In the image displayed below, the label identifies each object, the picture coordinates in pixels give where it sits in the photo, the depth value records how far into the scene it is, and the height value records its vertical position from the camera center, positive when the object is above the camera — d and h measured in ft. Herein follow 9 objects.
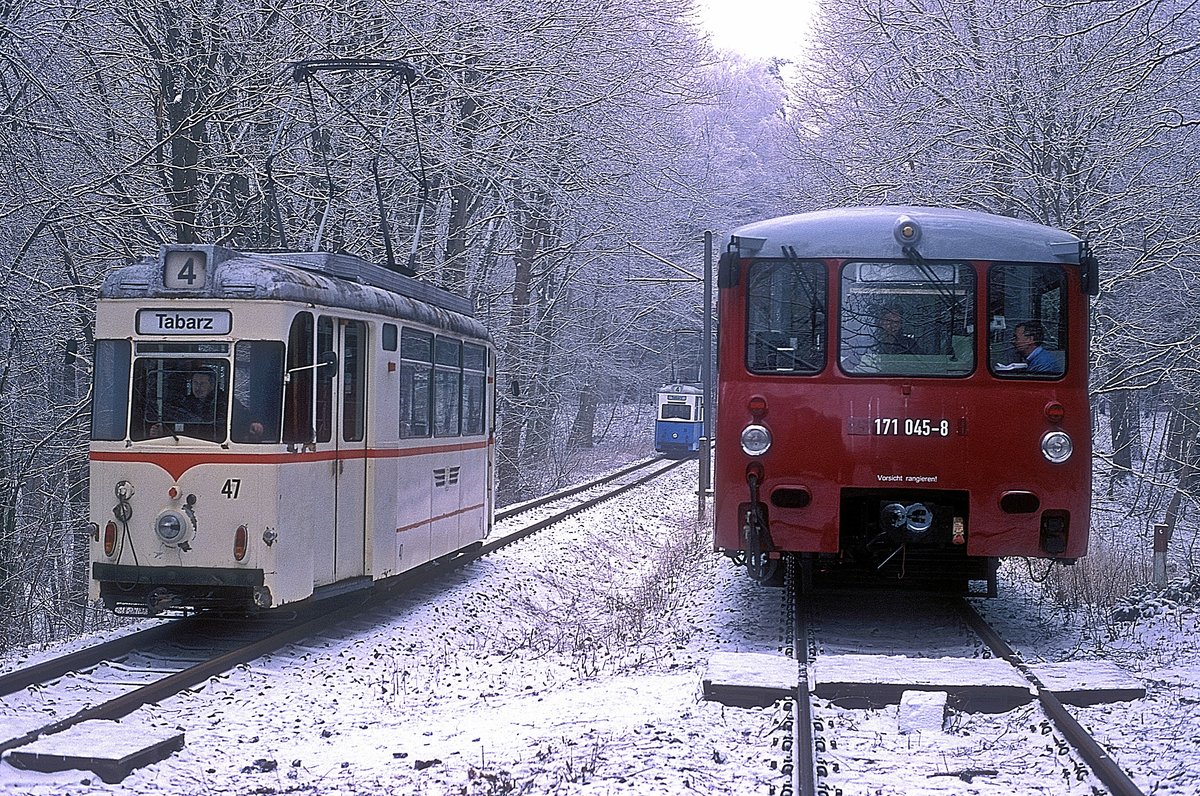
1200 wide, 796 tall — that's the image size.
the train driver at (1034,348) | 31.81 +1.51
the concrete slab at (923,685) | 24.34 -4.92
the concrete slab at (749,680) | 24.32 -4.96
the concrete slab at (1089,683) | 24.67 -4.99
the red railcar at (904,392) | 31.48 +0.45
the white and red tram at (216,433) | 30.42 -0.71
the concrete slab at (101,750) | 20.36 -5.35
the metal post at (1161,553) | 39.55 -3.97
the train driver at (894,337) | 32.17 +1.73
